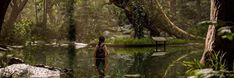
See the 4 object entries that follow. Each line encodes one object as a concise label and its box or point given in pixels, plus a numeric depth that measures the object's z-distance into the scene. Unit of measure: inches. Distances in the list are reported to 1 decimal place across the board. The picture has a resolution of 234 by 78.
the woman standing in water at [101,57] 494.0
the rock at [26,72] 505.4
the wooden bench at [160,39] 952.4
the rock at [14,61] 598.1
